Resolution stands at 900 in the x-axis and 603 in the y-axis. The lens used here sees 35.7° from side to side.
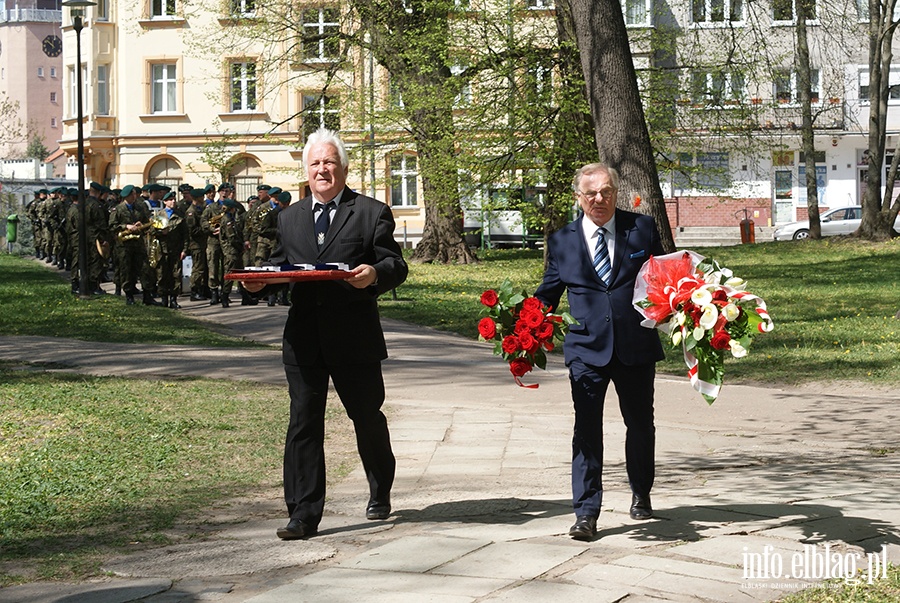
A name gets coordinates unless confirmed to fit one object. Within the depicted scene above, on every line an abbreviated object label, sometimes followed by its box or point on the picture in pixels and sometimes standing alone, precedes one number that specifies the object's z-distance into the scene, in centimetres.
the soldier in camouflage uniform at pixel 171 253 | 2325
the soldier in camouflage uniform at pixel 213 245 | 2377
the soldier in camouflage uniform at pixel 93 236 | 2466
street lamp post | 2386
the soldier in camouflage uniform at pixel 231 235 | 2383
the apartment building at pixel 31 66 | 10131
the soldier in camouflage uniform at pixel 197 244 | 2400
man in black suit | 688
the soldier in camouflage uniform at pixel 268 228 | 2317
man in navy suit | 679
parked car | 4966
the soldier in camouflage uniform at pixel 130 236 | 2328
